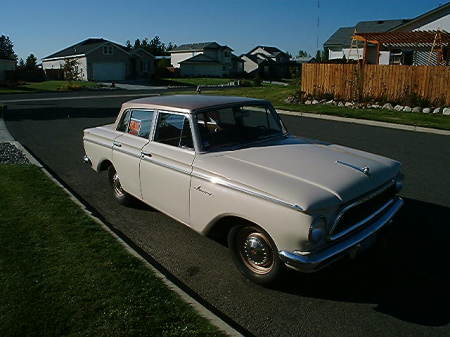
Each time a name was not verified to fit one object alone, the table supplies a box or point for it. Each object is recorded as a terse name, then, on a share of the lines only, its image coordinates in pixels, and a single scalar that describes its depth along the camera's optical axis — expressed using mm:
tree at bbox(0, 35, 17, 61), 108400
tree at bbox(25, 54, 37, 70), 71625
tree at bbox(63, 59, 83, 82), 45125
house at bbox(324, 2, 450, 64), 28569
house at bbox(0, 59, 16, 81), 50081
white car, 3486
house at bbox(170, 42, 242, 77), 66562
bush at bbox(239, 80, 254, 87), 45194
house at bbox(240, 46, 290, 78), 73125
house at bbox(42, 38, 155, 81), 53562
